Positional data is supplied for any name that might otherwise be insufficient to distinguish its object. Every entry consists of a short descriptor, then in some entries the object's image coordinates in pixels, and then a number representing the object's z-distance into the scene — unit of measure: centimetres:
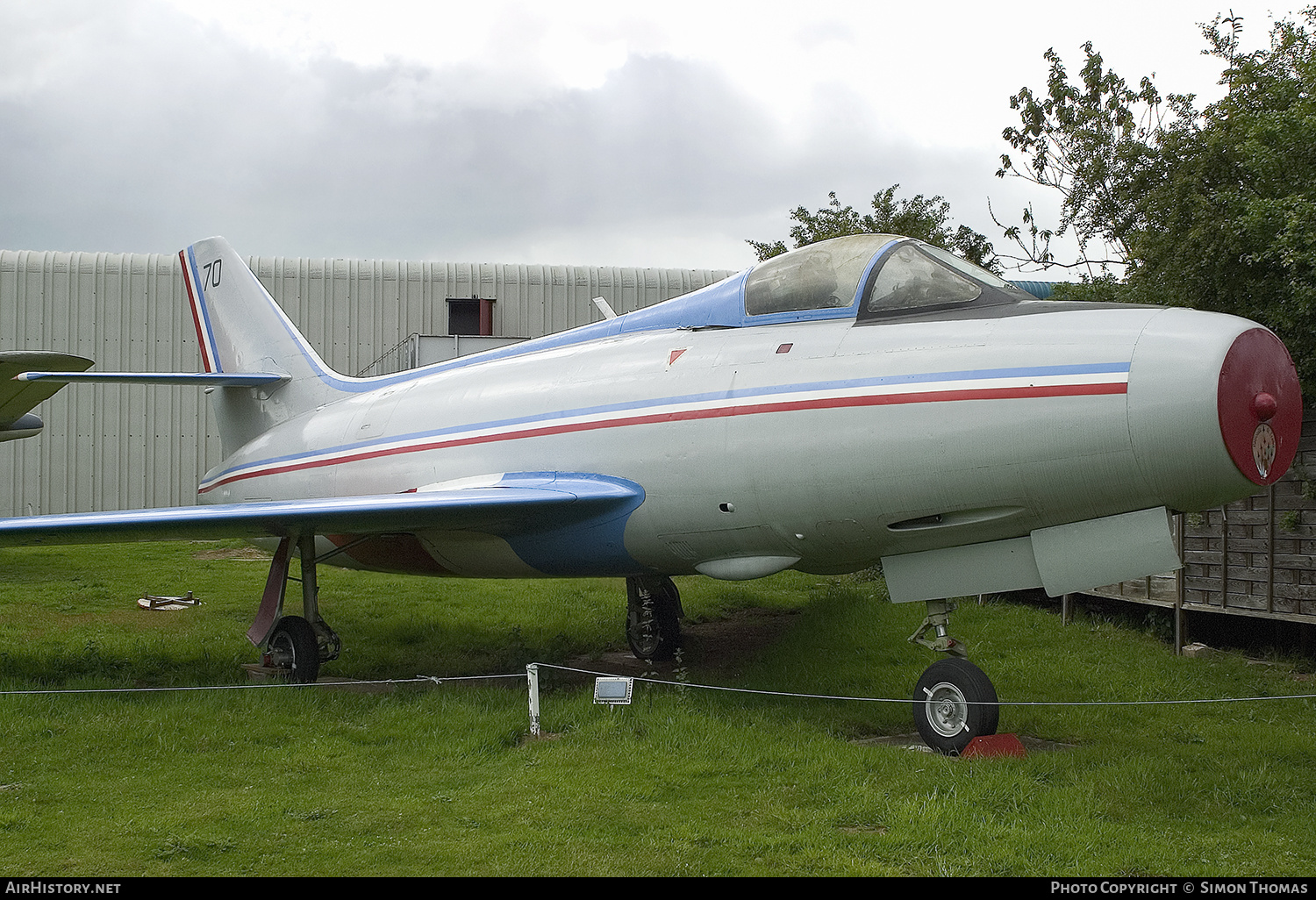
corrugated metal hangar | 2058
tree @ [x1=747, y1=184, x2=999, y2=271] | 1659
